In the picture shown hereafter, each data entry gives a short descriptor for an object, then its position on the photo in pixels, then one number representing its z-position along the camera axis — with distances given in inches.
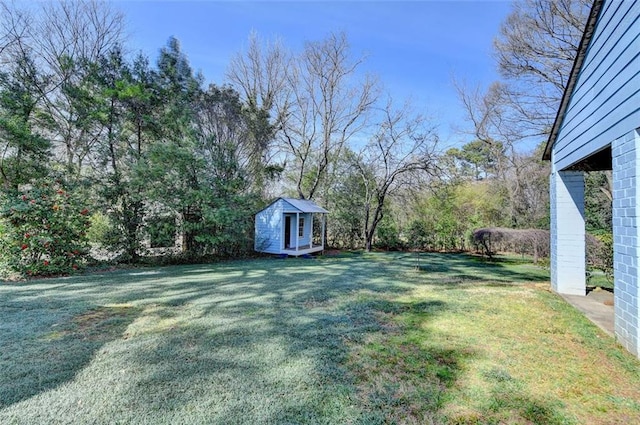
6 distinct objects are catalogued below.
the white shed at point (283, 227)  475.5
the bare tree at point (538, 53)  400.2
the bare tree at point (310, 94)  591.5
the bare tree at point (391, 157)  537.6
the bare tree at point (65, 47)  369.7
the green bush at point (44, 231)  264.1
